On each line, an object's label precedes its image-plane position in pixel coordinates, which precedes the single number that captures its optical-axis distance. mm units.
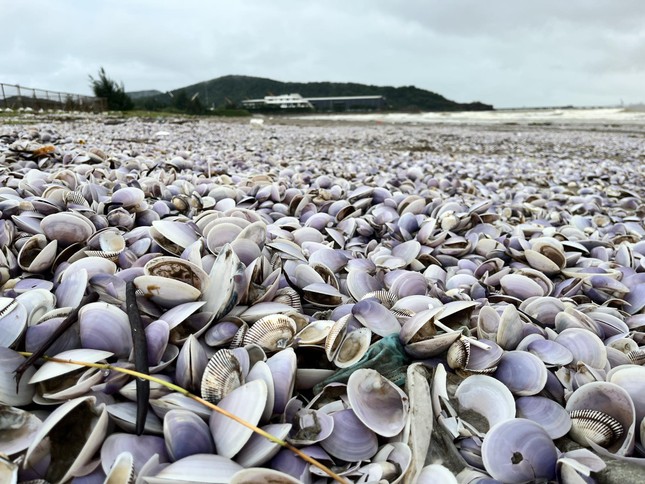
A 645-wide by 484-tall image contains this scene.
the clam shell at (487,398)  325
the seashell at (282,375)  316
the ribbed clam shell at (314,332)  365
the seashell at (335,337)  355
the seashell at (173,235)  481
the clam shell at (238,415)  282
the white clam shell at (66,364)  304
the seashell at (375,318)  377
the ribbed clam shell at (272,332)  357
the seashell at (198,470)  255
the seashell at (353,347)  353
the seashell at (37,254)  455
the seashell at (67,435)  271
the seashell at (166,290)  367
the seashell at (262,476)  256
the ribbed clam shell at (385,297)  451
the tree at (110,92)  24059
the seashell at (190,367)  317
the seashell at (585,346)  371
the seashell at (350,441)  299
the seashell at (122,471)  257
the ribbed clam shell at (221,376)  307
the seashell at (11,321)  322
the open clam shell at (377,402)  310
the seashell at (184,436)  278
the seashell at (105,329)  330
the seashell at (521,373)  340
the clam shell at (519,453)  286
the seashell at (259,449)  281
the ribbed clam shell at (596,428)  312
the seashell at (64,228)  493
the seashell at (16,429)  275
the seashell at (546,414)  317
